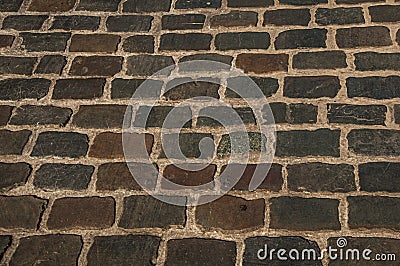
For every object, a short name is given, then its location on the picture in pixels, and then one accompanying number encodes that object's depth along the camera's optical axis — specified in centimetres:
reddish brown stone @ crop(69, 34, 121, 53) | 380
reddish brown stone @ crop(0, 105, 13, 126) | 337
